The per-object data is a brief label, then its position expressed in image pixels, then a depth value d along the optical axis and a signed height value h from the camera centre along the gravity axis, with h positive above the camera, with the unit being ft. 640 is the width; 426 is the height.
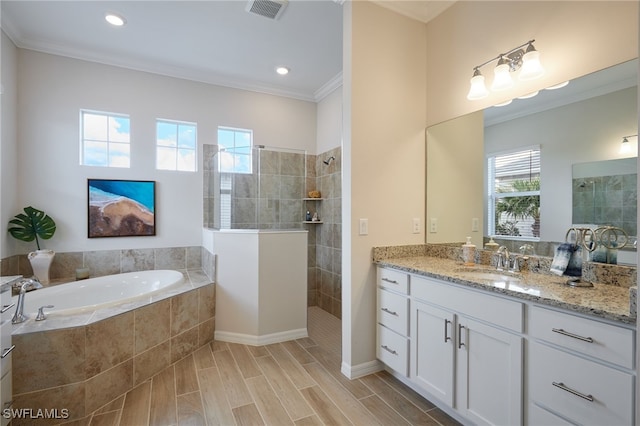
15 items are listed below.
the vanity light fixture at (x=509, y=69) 5.52 +2.92
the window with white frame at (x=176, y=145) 11.64 +2.67
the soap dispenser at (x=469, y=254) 6.74 -1.01
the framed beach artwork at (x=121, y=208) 10.55 +0.08
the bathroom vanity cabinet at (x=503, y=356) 3.64 -2.33
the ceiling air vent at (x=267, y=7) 7.75 +5.62
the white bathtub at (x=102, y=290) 8.25 -2.60
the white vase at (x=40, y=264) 9.27 -1.76
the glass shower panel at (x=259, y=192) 10.39 +0.71
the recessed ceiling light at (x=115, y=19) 8.43 +5.69
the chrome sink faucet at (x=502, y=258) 6.24 -1.04
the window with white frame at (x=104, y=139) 10.66 +2.67
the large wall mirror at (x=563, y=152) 4.79 +1.19
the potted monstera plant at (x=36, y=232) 9.29 -0.74
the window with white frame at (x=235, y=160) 10.91 +1.94
